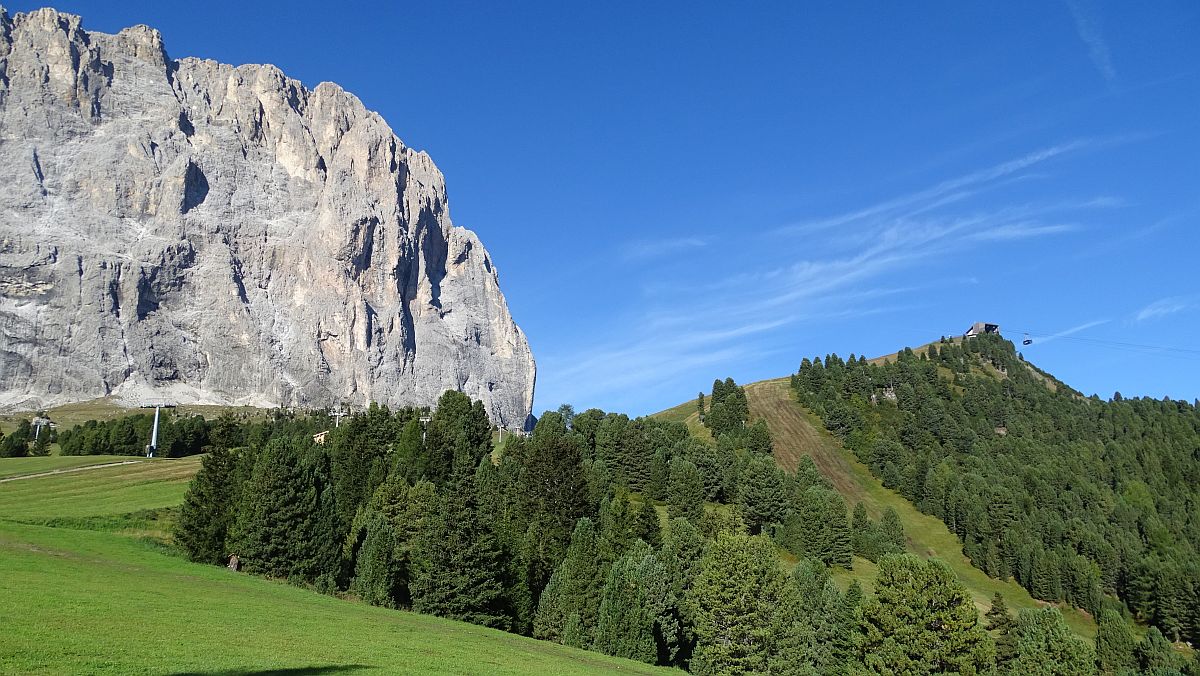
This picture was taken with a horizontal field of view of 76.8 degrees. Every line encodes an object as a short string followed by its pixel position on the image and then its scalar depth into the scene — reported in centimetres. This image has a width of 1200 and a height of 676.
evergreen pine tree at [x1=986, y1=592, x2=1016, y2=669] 8169
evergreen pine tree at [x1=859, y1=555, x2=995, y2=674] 5738
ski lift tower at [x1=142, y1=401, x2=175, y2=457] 14262
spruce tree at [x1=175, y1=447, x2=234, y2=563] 6241
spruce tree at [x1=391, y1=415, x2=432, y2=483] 8475
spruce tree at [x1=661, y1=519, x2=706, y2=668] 6994
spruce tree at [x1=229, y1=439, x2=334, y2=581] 6122
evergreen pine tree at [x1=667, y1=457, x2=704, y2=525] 10588
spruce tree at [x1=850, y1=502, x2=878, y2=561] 12225
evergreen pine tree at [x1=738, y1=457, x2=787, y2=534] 11819
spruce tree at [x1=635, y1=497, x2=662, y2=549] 8456
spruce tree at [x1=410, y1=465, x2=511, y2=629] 6006
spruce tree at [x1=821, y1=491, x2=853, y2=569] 10881
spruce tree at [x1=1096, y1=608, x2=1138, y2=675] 9875
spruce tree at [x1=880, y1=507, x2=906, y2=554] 12388
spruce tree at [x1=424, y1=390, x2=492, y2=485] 8912
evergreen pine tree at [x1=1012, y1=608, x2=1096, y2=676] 6625
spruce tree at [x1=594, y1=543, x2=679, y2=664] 5688
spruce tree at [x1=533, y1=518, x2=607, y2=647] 6322
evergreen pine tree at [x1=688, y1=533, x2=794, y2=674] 5912
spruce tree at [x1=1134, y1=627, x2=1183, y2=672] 9862
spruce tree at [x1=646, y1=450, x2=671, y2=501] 11800
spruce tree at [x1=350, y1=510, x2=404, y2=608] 5894
